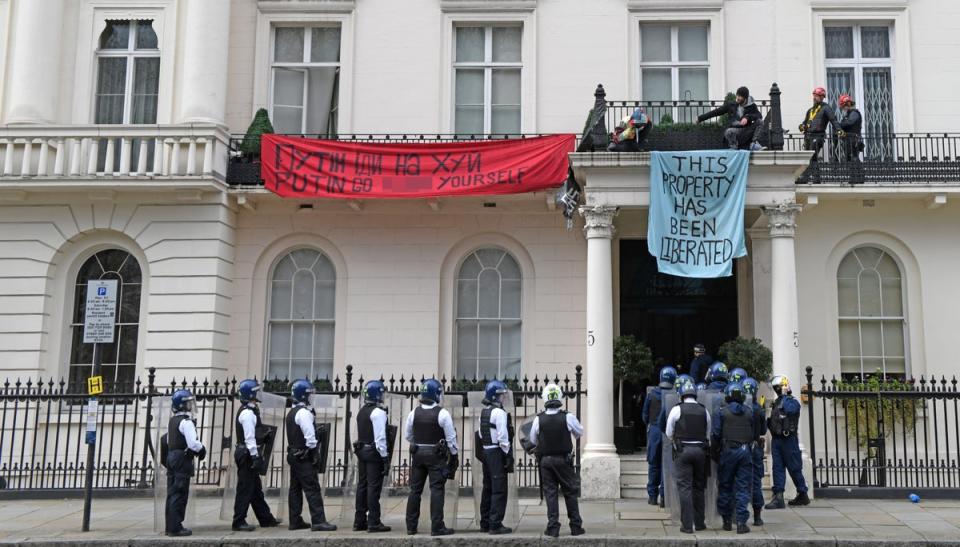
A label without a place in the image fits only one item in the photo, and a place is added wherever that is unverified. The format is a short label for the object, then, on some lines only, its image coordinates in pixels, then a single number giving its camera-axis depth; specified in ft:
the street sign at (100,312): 58.54
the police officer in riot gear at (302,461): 39.32
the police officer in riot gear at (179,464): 38.42
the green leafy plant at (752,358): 51.47
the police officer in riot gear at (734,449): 38.86
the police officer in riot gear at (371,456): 39.29
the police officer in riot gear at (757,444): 40.14
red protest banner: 55.36
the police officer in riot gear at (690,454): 38.40
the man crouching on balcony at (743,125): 51.98
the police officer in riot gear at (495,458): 38.60
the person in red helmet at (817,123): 55.57
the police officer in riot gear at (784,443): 45.62
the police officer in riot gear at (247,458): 39.22
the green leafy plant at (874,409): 53.52
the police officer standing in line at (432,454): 38.37
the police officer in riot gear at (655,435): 45.93
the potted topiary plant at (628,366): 54.13
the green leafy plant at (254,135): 58.70
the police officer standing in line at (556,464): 37.63
